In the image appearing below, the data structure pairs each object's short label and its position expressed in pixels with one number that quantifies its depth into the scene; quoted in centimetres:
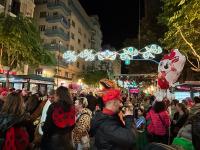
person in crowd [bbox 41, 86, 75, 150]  253
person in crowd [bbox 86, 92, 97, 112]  566
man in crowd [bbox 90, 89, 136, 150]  160
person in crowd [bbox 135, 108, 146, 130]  350
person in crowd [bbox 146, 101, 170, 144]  397
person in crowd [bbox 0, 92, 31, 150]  244
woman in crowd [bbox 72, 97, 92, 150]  296
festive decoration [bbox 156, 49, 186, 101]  433
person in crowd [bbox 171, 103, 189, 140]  428
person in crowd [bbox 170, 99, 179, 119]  575
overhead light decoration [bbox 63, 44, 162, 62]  832
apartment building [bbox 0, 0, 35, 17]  1666
